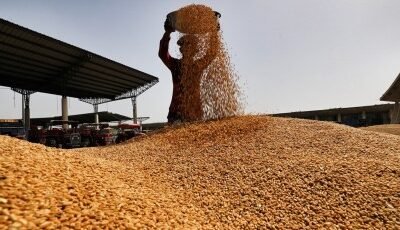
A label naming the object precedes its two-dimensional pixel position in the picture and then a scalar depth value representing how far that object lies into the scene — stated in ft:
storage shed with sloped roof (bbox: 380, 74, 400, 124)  68.13
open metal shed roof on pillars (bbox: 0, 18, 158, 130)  81.15
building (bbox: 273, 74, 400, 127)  106.22
